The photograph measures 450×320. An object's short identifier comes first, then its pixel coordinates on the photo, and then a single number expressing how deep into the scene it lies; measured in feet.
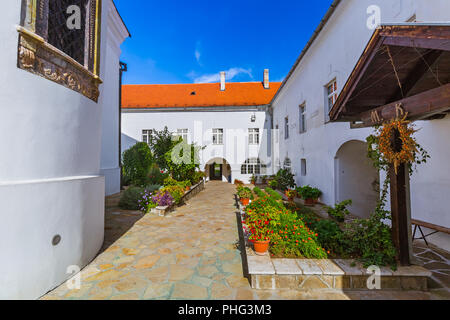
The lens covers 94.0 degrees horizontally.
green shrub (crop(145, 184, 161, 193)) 29.81
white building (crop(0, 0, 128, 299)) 8.28
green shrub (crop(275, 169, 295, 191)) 38.37
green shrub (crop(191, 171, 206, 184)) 43.74
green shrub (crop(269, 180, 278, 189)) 43.24
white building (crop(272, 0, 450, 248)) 13.57
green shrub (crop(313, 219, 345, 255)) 12.19
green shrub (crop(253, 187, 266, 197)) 28.71
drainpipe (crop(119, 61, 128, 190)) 41.05
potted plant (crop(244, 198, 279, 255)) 11.90
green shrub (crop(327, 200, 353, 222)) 19.36
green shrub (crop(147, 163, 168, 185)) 36.91
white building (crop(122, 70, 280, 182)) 60.18
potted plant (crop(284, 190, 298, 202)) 29.62
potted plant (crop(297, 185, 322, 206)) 27.89
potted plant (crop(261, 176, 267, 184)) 56.99
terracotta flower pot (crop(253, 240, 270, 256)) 11.81
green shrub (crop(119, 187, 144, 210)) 26.37
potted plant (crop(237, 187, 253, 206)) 26.66
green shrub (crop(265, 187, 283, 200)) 26.13
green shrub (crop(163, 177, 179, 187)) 35.50
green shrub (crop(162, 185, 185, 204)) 28.28
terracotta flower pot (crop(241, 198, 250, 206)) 26.52
